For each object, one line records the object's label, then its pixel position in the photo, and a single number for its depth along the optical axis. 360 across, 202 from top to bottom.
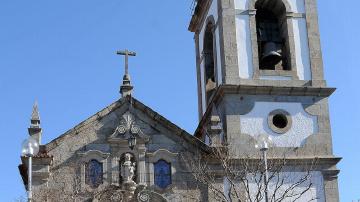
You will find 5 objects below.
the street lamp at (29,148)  20.31
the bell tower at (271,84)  28.86
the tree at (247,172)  26.52
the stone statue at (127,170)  26.36
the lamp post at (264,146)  23.02
